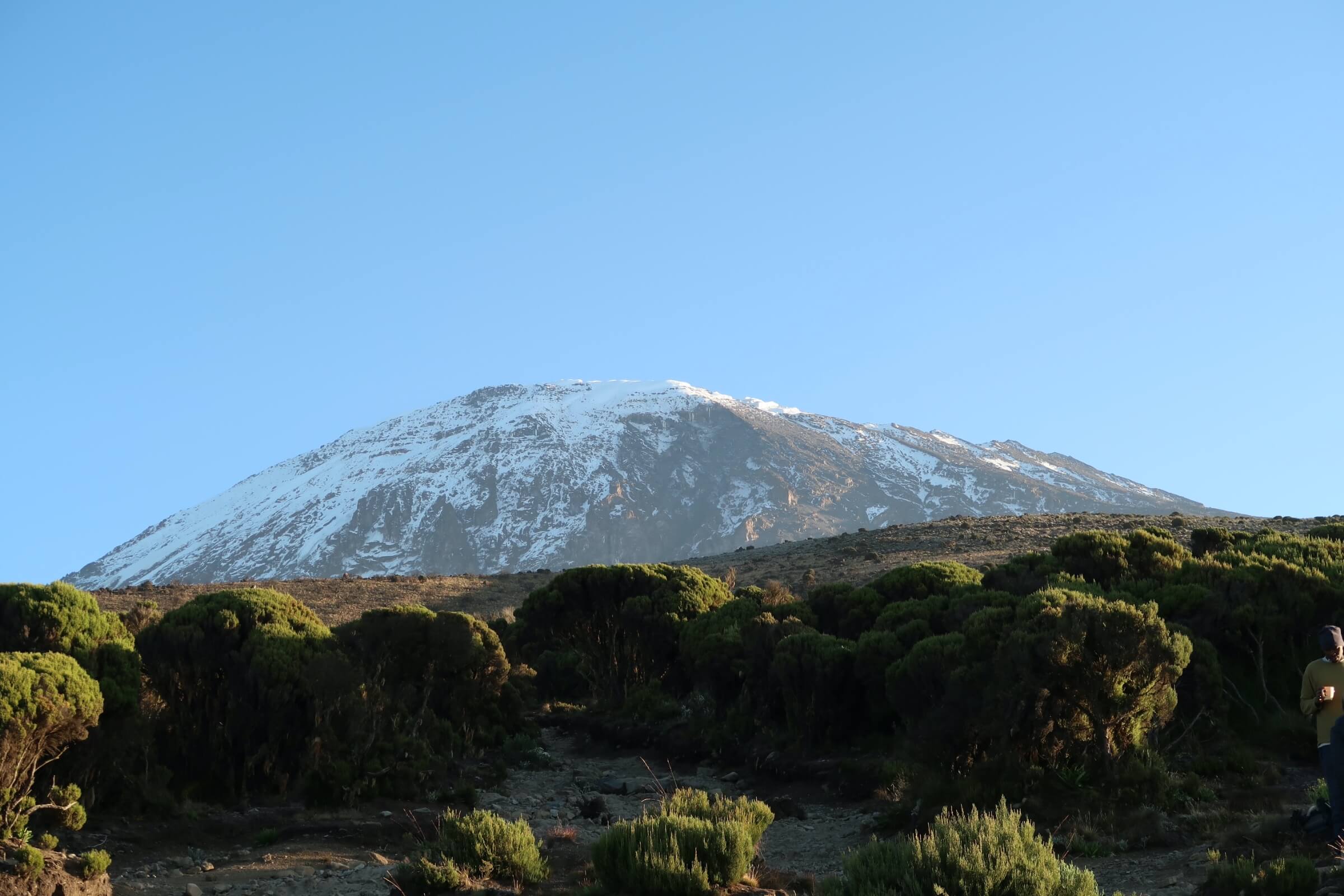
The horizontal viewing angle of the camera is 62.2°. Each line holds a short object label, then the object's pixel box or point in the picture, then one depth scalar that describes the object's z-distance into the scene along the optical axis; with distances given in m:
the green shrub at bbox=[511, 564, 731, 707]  24.64
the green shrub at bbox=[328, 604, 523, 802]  15.22
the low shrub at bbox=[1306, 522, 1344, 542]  24.05
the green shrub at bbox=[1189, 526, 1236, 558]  25.01
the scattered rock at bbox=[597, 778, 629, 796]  17.12
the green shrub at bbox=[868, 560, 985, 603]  22.84
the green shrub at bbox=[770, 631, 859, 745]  18.22
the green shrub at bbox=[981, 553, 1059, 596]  21.20
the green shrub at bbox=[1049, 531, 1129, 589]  21.66
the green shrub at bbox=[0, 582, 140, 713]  13.88
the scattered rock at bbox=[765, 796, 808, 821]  14.85
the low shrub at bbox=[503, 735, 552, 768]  18.97
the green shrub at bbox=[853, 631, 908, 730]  17.91
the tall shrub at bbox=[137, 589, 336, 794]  14.83
